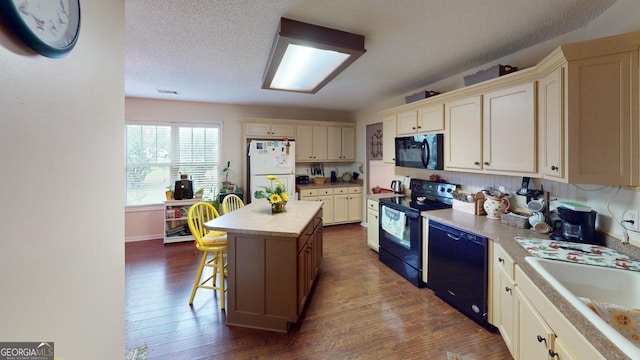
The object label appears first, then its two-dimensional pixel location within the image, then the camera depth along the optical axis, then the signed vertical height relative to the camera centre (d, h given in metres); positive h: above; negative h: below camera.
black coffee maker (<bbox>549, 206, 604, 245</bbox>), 1.71 -0.34
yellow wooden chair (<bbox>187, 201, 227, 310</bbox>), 2.42 -0.67
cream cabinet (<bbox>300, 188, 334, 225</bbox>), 4.88 -0.38
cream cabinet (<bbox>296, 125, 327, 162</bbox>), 5.16 +0.76
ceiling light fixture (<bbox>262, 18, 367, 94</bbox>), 1.87 +1.08
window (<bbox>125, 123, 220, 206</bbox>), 4.36 +0.38
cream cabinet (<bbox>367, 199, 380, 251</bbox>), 3.58 -0.69
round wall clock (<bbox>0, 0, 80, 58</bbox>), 0.57 +0.40
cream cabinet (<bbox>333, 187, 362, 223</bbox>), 5.14 -0.55
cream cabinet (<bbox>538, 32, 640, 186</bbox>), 1.45 +0.42
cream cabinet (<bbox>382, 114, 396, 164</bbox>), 3.67 +0.61
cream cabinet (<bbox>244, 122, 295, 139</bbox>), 4.80 +0.98
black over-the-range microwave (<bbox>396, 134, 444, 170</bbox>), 2.91 +0.35
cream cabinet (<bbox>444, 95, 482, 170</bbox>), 2.46 +0.47
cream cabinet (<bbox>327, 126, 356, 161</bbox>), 5.41 +0.78
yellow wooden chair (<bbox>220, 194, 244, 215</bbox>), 3.35 -0.36
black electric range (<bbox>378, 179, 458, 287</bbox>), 2.74 -0.55
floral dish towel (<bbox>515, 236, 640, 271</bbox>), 1.39 -0.46
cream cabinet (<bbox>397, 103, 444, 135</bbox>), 2.91 +0.75
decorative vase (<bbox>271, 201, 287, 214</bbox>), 2.61 -0.31
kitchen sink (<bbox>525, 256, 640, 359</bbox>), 1.28 -0.55
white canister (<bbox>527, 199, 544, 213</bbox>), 2.07 -0.23
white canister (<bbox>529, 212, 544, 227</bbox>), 2.02 -0.33
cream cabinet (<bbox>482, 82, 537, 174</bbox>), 1.99 +0.42
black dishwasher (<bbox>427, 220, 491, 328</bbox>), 2.05 -0.83
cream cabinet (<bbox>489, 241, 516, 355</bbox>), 1.70 -0.85
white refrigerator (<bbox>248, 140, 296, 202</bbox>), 4.52 +0.31
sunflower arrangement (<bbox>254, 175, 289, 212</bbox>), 2.56 -0.18
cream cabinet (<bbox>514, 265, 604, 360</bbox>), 0.97 -0.71
